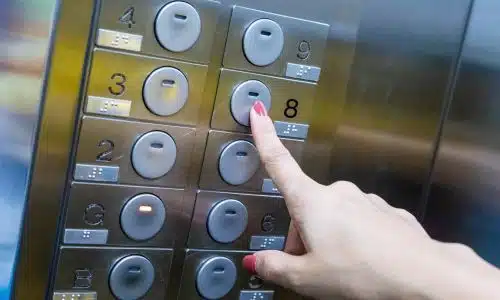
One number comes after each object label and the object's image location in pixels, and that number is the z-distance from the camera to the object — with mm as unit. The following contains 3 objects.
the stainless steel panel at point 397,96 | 844
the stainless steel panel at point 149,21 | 644
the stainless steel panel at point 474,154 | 941
